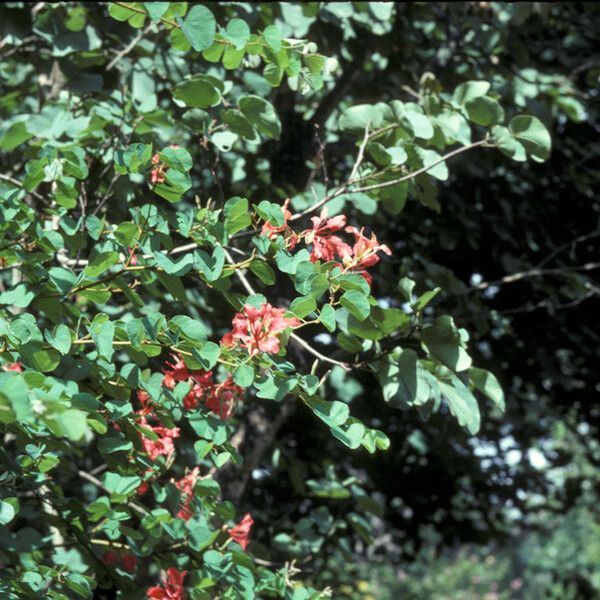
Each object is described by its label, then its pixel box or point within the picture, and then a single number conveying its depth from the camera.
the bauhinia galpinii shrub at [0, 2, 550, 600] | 1.96
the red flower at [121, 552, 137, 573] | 2.13
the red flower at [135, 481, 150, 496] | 2.09
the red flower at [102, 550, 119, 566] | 2.14
